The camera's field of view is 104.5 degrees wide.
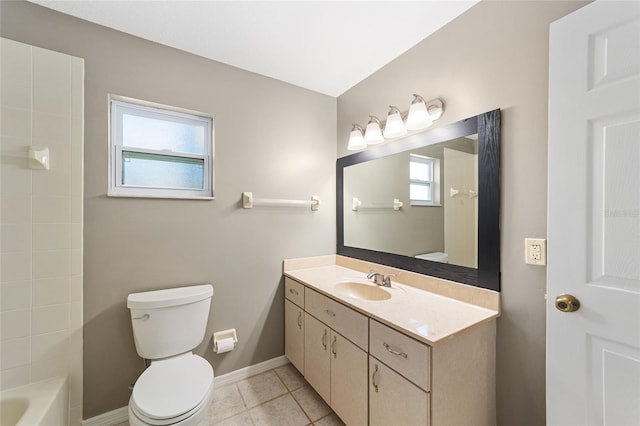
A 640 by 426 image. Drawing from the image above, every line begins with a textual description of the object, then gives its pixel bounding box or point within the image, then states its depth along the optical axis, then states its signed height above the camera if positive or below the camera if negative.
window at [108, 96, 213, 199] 1.61 +0.41
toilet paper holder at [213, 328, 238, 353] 1.79 -0.95
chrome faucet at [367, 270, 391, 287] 1.72 -0.47
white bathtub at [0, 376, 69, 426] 1.16 -0.95
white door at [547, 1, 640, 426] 0.83 -0.01
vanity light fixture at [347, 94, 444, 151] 1.53 +0.62
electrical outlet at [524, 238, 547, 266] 1.10 -0.17
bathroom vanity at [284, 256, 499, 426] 1.03 -0.67
